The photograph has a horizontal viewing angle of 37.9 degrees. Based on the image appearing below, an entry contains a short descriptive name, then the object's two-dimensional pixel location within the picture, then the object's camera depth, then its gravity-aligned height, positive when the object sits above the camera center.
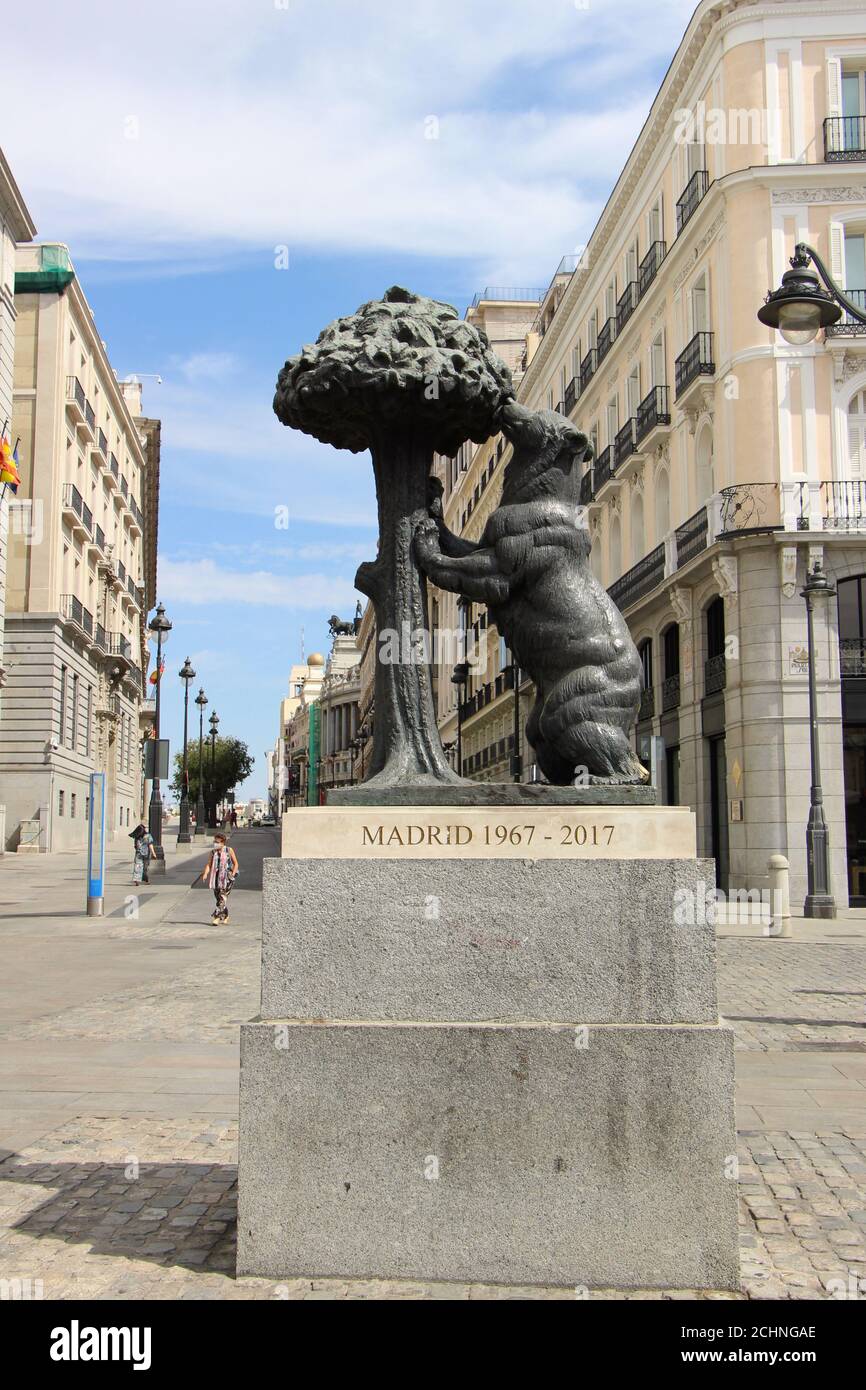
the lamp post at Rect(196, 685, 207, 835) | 63.06 +1.12
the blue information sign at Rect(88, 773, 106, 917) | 21.54 -0.35
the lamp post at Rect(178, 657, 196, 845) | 51.25 +6.24
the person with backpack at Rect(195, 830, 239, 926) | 20.19 -0.70
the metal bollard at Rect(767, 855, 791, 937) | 18.45 -1.03
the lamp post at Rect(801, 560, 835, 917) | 21.77 -0.27
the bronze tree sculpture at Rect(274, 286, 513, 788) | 4.90 +1.66
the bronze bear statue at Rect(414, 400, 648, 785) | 4.91 +0.90
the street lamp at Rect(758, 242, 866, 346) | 10.60 +4.41
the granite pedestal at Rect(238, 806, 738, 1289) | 4.14 -0.81
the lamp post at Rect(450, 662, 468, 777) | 21.17 +2.70
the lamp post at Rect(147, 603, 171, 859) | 32.88 +0.32
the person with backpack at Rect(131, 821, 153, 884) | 29.35 -0.53
